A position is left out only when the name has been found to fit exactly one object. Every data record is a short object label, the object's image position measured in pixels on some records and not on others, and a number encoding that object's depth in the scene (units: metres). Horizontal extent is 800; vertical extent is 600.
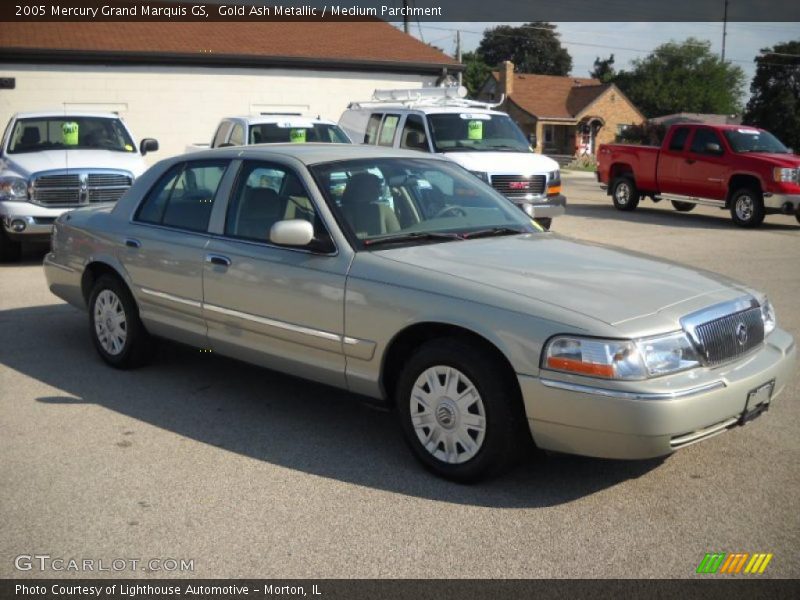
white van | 13.87
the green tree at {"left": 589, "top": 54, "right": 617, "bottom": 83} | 103.46
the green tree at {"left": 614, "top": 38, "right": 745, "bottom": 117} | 75.25
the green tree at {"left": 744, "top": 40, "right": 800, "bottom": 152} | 63.97
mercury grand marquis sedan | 4.22
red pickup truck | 16.52
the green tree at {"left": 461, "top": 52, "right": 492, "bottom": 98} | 80.65
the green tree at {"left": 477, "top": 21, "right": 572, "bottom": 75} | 104.00
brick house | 62.94
